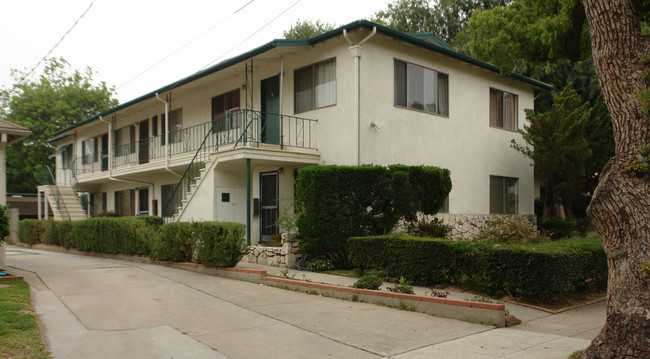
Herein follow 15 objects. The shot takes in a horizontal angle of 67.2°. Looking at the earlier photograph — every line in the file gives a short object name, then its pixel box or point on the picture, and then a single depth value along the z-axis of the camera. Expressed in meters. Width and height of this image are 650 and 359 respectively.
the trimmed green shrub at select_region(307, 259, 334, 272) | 11.23
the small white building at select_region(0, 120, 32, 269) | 11.29
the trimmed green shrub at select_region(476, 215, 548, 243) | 11.38
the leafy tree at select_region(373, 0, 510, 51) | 32.06
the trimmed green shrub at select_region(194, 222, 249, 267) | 11.24
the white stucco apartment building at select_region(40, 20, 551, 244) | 13.27
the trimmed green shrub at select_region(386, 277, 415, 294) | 8.09
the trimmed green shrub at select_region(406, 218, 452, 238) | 11.99
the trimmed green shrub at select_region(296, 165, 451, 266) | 11.23
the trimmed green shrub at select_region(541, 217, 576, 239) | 17.28
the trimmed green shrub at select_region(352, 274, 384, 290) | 8.63
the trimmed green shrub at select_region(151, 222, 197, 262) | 12.35
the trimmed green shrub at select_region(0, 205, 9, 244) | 10.30
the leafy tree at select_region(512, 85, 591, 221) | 16.56
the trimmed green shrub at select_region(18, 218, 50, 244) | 21.92
